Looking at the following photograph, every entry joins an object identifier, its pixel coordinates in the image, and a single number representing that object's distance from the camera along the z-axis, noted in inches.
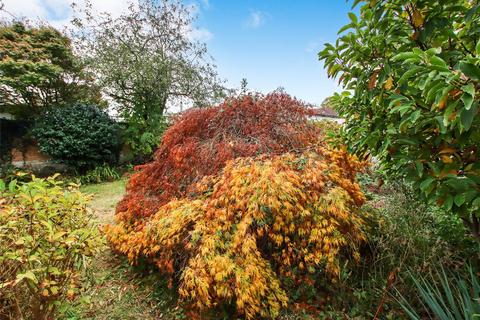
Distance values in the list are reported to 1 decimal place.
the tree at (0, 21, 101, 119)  326.3
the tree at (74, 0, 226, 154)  365.7
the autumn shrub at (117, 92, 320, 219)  147.3
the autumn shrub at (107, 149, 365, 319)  91.1
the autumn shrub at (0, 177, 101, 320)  71.4
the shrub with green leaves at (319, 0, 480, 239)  49.3
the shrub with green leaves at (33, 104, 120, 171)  348.5
